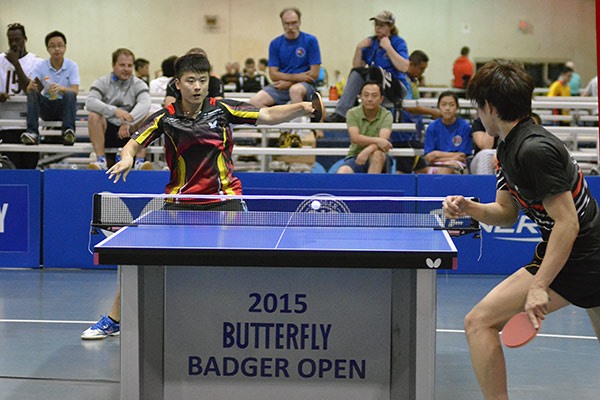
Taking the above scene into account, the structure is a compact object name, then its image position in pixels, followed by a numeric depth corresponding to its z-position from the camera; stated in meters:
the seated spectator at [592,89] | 14.84
